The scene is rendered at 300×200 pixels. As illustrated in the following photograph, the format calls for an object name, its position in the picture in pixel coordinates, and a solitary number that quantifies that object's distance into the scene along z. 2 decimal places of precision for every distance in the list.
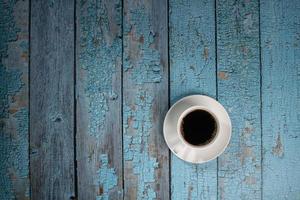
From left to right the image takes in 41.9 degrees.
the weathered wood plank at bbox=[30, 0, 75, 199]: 1.12
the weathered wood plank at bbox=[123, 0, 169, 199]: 1.12
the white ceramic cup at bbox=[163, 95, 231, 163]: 1.05
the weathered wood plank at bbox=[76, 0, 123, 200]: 1.12
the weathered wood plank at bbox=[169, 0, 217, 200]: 1.12
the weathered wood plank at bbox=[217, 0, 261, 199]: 1.12
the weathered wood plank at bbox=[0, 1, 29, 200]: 1.12
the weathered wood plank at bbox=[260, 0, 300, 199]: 1.13
